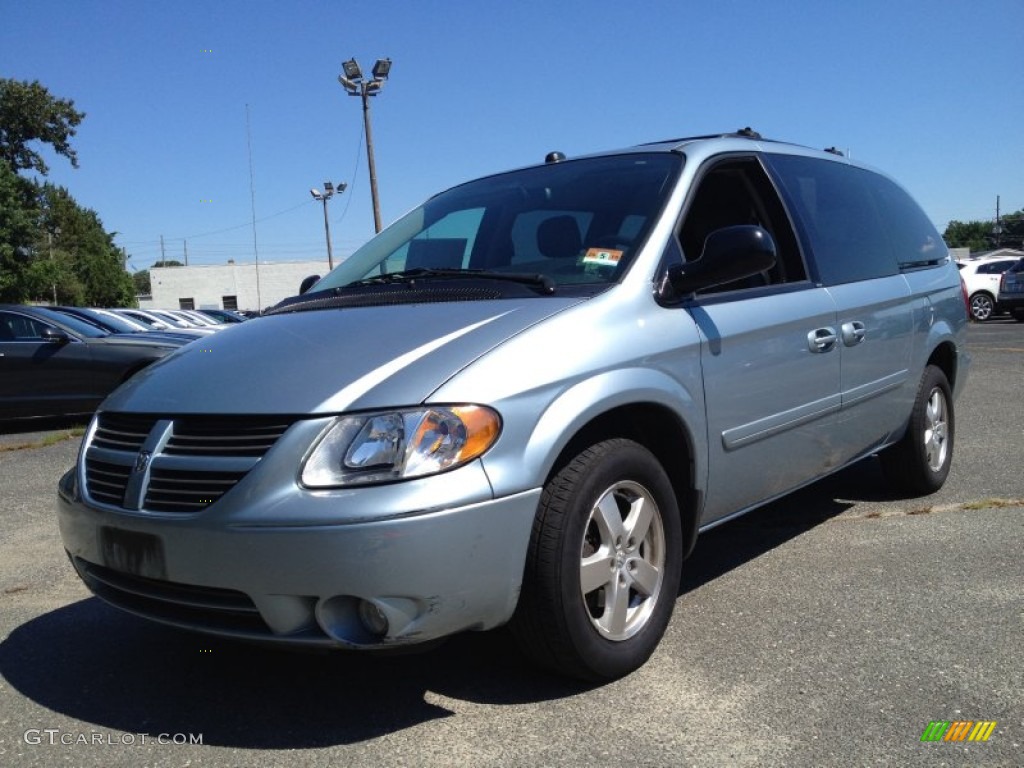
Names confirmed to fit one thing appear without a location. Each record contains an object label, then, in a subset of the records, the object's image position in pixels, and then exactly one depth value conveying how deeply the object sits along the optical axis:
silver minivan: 2.47
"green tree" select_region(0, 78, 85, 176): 47.34
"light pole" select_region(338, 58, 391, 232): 20.98
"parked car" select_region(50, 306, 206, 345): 10.54
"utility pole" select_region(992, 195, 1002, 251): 92.19
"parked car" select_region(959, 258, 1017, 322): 23.31
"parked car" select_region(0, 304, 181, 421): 10.15
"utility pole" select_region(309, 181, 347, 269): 35.91
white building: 64.25
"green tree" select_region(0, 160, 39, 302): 41.62
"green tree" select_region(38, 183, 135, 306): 79.38
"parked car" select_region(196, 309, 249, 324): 26.67
